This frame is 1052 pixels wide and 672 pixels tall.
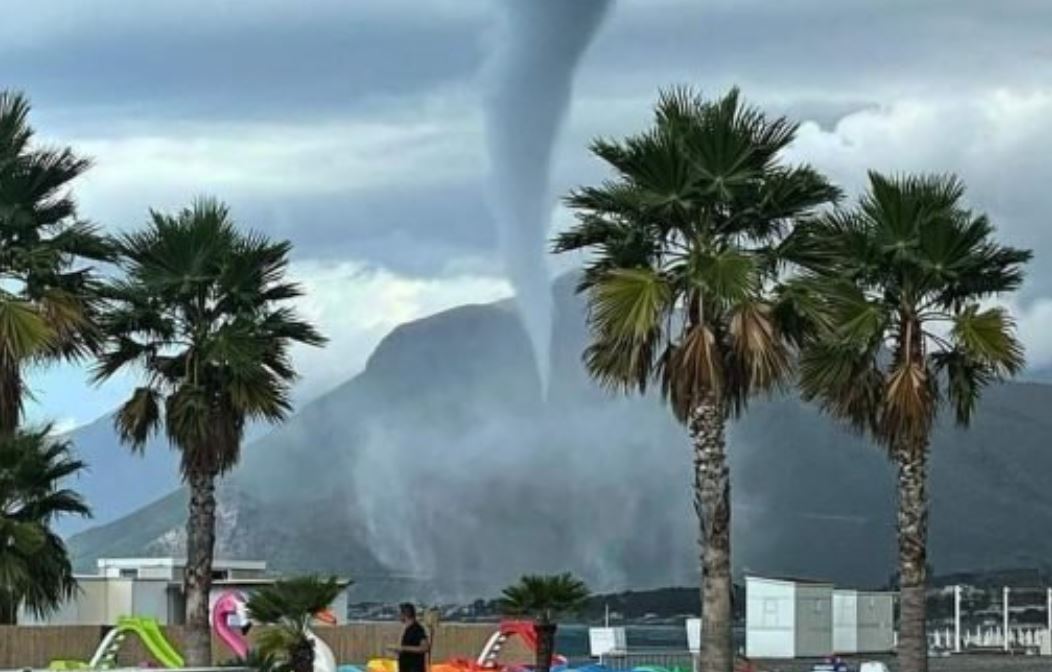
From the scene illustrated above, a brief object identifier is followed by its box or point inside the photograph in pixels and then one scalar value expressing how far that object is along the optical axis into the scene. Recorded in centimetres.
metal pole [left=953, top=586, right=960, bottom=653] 8106
